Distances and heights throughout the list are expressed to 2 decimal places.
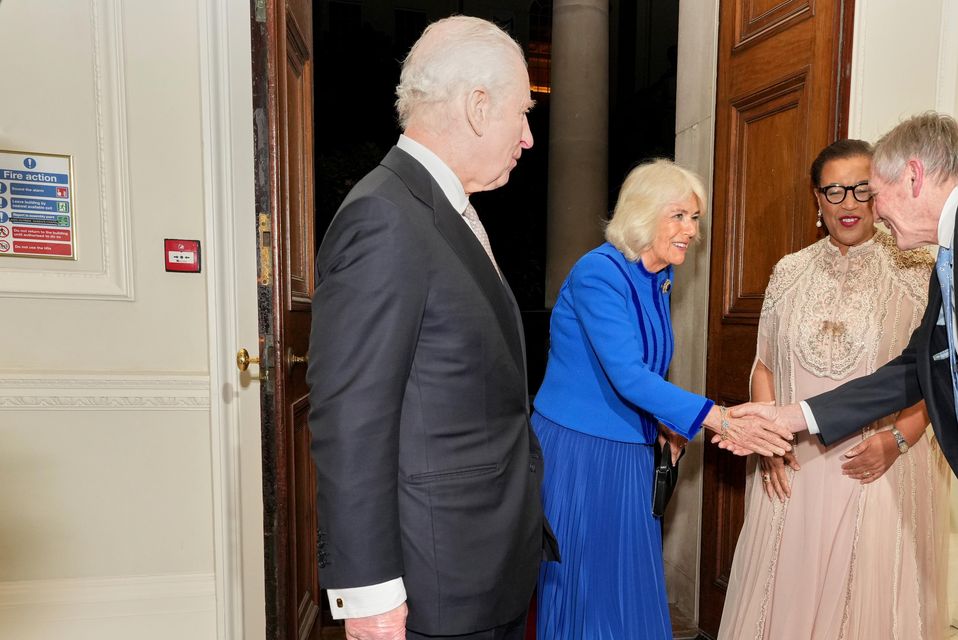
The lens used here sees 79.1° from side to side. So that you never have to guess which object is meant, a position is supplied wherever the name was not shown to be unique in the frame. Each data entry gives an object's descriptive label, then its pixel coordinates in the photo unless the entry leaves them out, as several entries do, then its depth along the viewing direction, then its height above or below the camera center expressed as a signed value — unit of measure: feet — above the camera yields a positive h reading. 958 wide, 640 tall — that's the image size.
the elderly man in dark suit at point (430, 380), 2.90 -0.50
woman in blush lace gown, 5.50 -1.87
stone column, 18.98 +5.27
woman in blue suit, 5.95 -1.51
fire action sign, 7.12 +0.95
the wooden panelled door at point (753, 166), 6.71 +1.55
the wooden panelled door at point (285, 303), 5.55 -0.20
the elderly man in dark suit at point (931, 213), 4.01 +0.56
